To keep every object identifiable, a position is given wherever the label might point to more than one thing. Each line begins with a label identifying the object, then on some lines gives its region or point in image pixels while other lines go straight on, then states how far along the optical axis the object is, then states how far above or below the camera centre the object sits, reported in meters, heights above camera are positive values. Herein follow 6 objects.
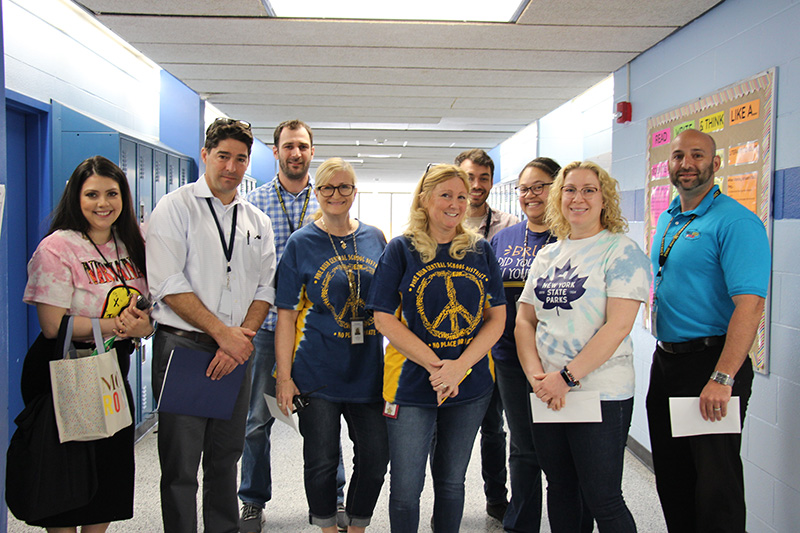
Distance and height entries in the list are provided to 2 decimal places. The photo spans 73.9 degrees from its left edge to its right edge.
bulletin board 2.13 +0.52
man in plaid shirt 2.34 +0.06
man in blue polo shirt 1.64 -0.22
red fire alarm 3.28 +0.88
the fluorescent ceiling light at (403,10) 2.52 +1.17
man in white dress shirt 1.76 -0.17
